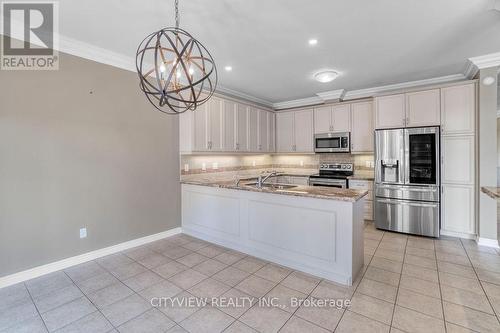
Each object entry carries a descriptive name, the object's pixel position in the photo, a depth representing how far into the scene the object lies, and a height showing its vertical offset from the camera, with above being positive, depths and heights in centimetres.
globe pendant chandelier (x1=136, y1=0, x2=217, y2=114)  162 +145
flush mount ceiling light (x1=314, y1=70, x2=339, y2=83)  367 +142
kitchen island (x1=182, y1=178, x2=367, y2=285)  244 -71
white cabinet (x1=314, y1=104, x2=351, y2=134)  492 +102
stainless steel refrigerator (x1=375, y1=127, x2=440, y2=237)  377 -24
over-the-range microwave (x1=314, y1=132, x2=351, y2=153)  488 +50
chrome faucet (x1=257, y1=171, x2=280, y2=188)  323 -19
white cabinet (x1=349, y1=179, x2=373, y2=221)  454 -41
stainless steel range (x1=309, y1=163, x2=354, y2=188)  472 -19
